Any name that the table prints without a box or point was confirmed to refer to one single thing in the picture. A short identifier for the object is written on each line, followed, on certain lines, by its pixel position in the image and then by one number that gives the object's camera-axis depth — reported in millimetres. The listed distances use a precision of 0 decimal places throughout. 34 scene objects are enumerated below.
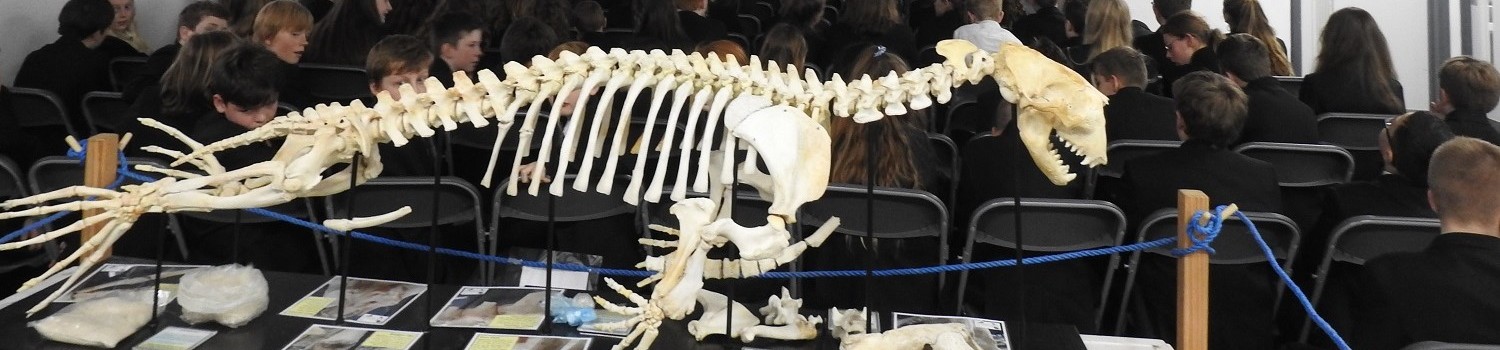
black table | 3021
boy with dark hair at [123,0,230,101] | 5473
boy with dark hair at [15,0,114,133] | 5902
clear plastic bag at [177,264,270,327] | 3102
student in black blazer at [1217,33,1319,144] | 5258
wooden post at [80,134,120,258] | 3432
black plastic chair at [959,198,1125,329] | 3635
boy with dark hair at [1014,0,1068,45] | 8547
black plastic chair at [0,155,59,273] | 3684
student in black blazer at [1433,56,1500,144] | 4773
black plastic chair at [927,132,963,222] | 4720
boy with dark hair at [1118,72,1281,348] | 3893
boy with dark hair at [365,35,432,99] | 4348
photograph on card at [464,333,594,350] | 3008
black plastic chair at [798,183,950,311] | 3597
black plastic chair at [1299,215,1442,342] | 3520
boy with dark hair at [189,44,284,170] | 3859
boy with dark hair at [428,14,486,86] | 5641
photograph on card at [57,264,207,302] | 3326
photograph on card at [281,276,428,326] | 3256
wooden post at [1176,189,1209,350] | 2984
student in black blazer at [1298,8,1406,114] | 5844
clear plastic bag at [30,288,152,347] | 2975
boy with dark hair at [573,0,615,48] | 6855
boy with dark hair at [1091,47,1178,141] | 5027
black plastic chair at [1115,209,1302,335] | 3658
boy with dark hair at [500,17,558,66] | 5367
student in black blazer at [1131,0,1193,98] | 6794
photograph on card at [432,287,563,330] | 3191
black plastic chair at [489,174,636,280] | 4059
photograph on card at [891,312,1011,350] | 3031
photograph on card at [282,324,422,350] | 3012
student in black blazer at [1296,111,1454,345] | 3895
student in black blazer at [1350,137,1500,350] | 2971
